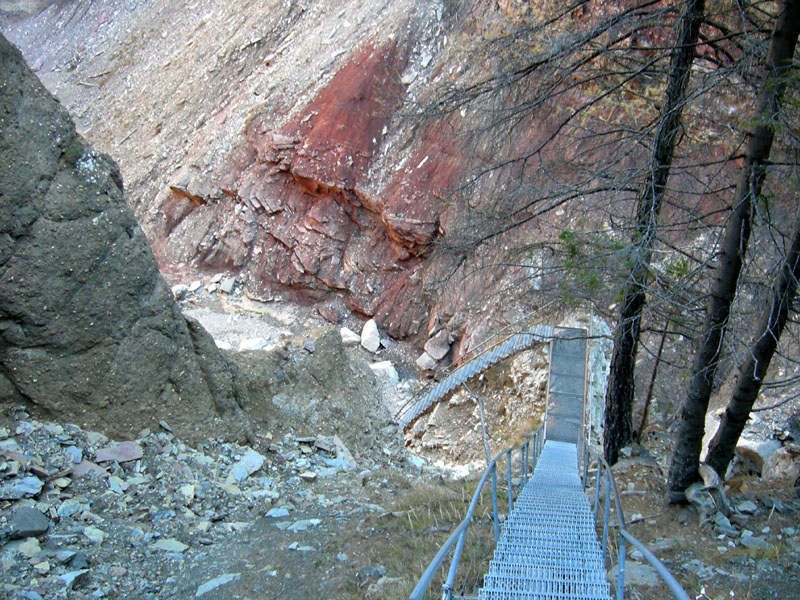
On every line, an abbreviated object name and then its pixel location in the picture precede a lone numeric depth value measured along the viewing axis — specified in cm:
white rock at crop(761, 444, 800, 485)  878
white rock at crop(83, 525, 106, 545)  554
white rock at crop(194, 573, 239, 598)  507
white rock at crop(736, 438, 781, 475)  1016
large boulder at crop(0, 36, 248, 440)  708
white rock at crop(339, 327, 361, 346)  2089
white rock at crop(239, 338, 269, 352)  1909
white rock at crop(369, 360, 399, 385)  1917
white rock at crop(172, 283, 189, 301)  2219
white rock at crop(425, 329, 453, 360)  1947
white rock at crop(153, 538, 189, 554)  578
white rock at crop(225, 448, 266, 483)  790
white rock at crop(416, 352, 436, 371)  1961
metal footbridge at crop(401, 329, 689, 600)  381
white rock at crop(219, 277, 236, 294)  2302
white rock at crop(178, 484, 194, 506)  684
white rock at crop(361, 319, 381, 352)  2080
